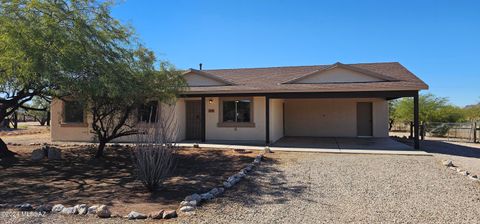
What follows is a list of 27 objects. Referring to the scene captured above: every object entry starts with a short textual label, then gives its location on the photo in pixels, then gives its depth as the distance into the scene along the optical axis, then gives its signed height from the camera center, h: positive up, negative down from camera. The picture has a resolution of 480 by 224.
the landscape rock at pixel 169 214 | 5.13 -1.58
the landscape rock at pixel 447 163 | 9.33 -1.40
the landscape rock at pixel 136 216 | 5.10 -1.59
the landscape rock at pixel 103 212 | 5.19 -1.57
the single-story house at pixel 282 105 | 13.84 +0.56
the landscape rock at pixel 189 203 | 5.61 -1.54
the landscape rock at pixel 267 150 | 12.10 -1.30
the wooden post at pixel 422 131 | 18.02 -0.89
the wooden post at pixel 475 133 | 17.67 -0.99
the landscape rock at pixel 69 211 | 5.35 -1.59
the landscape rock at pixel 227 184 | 6.99 -1.51
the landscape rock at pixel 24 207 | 5.52 -1.57
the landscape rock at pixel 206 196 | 6.05 -1.53
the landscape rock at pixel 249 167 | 8.75 -1.44
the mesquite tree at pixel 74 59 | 7.11 +1.41
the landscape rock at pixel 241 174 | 7.97 -1.47
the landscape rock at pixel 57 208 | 5.45 -1.57
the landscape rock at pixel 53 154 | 11.08 -1.32
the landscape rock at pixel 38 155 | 10.82 -1.32
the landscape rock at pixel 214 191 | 6.36 -1.52
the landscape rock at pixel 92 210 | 5.36 -1.57
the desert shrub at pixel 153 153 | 6.45 -0.76
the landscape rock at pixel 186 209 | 5.38 -1.57
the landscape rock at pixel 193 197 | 5.84 -1.51
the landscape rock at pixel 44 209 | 5.45 -1.58
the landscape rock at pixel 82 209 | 5.36 -1.57
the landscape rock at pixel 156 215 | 5.13 -1.59
